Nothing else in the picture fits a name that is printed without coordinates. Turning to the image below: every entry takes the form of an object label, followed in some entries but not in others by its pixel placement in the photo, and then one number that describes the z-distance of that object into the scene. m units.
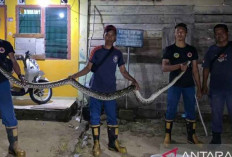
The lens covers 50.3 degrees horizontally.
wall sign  6.74
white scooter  7.07
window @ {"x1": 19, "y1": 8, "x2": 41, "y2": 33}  7.65
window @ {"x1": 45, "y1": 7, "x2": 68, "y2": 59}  7.57
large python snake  4.31
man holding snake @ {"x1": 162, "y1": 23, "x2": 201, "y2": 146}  4.56
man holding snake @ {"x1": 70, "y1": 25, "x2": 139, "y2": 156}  4.36
